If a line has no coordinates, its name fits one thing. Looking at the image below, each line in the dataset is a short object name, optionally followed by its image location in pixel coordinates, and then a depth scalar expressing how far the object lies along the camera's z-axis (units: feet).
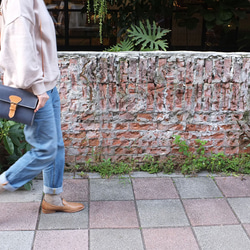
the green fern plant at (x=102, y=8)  13.41
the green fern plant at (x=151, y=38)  13.03
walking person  7.74
